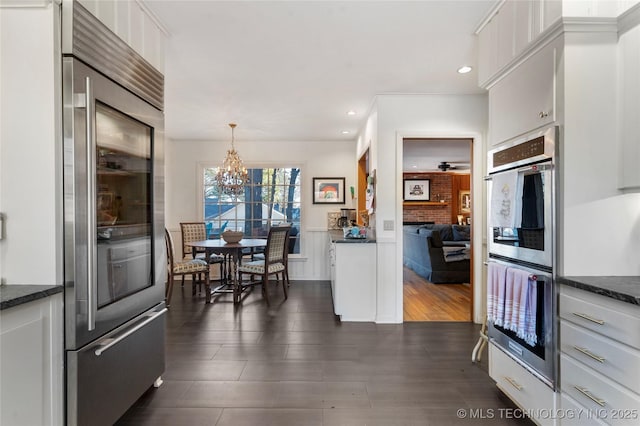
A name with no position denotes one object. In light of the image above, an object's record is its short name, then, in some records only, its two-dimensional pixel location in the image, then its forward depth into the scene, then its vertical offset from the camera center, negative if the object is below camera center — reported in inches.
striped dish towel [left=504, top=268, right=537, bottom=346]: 66.7 -20.8
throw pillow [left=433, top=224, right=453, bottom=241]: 232.5 -16.8
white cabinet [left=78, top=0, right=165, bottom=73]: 65.6 +44.5
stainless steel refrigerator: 57.0 -2.2
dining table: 172.9 -22.2
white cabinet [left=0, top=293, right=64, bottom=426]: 47.6 -24.7
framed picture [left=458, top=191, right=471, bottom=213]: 379.6 +11.8
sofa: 212.5 -29.4
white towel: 72.7 +2.8
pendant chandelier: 190.2 +22.4
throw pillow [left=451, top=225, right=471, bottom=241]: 232.5 -16.6
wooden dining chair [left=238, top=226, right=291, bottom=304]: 176.4 -29.5
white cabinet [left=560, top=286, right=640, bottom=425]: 48.0 -24.6
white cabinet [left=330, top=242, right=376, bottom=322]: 144.3 -32.3
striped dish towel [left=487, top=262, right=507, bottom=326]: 76.1 -20.3
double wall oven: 62.9 -3.9
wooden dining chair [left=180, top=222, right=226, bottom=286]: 207.2 -18.5
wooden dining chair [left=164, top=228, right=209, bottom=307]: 168.1 -31.6
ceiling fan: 318.3 +47.9
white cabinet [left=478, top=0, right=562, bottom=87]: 65.1 +42.4
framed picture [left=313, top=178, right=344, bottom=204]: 231.9 +15.2
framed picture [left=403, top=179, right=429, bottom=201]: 382.0 +26.6
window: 234.8 +4.0
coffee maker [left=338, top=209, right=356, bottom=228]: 220.1 -4.2
